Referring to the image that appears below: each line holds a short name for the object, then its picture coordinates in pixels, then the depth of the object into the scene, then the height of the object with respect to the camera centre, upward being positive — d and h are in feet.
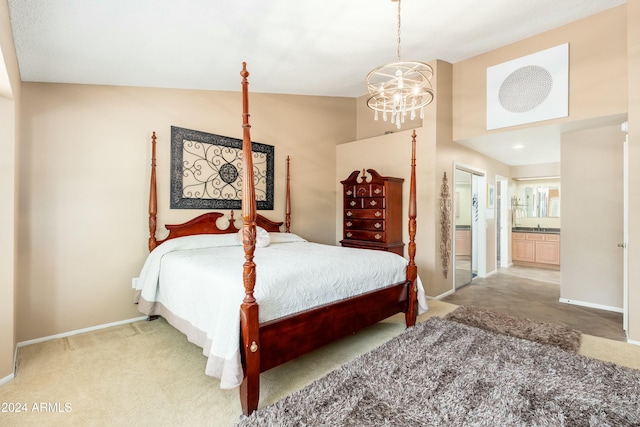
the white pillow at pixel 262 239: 11.64 -1.09
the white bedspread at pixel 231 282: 6.05 -1.79
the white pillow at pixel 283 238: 13.13 -1.18
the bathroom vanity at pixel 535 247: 22.06 -2.58
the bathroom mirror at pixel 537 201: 24.09 +0.91
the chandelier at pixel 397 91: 8.09 +3.37
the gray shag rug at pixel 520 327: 9.56 -3.98
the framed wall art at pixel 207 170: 11.92 +1.68
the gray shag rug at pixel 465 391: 5.71 -3.81
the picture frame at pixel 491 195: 19.30 +1.08
